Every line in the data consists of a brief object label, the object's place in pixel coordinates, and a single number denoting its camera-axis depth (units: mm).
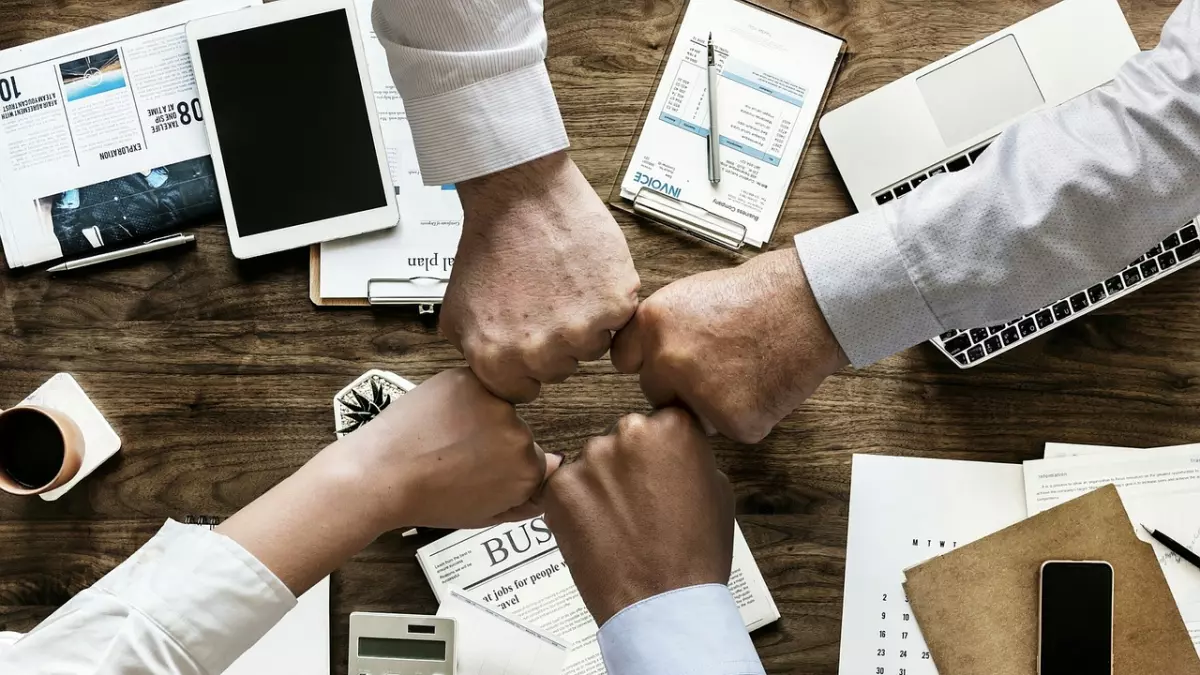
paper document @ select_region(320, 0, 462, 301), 1167
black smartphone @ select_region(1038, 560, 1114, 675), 1051
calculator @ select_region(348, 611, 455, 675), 1076
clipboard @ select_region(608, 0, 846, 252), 1140
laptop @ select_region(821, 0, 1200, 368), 1069
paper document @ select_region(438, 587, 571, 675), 1093
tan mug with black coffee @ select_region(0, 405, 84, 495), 1122
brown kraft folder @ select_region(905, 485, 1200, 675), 1056
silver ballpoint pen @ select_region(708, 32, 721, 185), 1143
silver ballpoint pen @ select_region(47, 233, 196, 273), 1176
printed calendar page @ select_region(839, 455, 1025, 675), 1099
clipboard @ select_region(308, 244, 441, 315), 1152
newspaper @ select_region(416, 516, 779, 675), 1110
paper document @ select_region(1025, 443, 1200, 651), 1078
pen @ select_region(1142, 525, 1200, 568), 1065
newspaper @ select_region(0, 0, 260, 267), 1192
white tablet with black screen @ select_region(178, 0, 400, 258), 1161
